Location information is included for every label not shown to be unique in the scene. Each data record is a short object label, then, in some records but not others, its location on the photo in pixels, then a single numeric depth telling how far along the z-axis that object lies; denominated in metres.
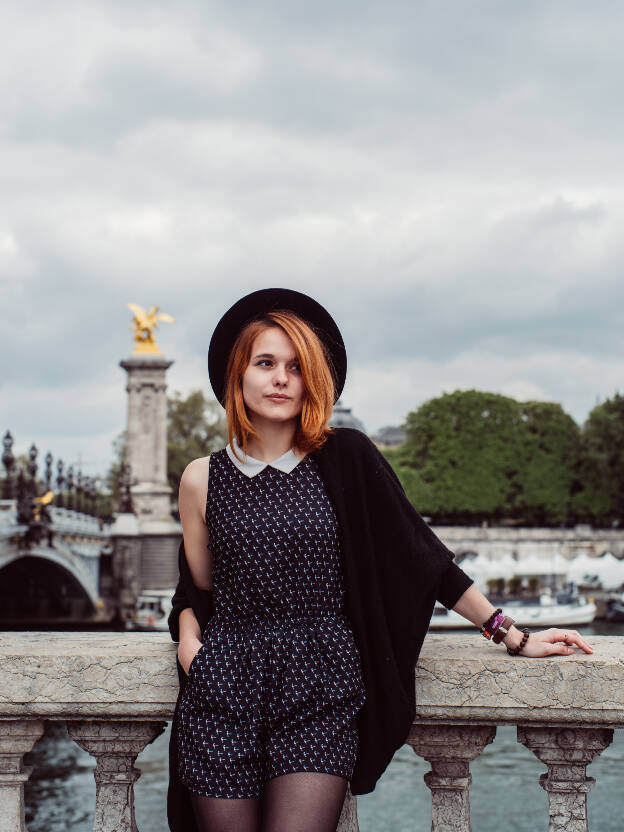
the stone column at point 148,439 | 45.00
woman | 2.58
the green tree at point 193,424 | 65.25
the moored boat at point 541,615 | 35.62
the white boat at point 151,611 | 33.25
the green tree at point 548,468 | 60.50
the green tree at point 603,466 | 57.72
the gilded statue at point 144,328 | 46.94
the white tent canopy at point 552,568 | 44.12
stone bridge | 25.76
